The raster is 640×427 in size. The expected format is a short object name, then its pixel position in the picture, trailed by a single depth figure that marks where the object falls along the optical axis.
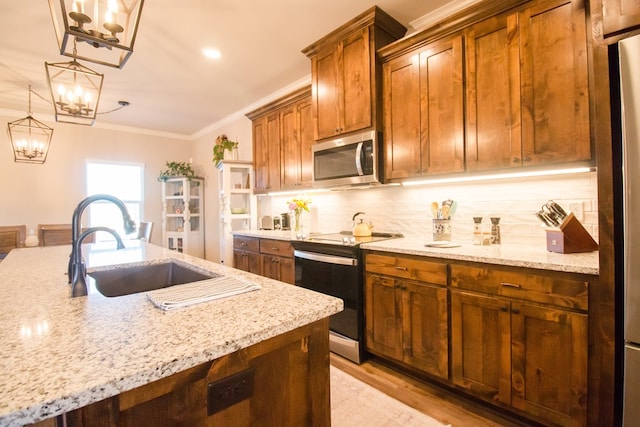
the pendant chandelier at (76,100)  2.11
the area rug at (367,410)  1.70
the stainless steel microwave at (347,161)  2.51
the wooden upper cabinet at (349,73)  2.50
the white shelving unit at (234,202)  4.20
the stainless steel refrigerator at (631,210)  1.06
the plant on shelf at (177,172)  5.47
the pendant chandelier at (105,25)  1.17
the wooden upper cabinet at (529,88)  1.67
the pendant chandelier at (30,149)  3.35
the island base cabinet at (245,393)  0.57
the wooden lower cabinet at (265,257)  3.07
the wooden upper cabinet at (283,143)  3.40
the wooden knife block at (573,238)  1.67
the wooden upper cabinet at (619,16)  1.10
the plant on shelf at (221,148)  4.38
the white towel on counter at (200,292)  0.86
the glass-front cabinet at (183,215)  5.48
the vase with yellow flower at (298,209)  3.34
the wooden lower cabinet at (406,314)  1.90
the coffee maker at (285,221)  3.93
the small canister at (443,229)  2.32
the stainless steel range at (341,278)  2.34
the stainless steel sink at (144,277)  1.44
